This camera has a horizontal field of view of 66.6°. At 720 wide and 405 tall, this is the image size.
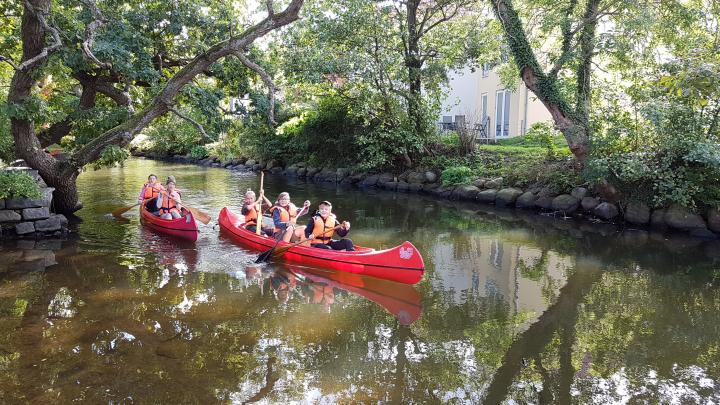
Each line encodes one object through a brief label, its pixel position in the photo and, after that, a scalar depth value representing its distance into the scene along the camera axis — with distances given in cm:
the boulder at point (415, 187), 1848
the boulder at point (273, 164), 2648
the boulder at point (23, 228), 1111
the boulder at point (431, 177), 1822
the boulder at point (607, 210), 1296
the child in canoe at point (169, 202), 1221
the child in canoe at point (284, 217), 988
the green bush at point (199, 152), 3121
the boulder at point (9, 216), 1097
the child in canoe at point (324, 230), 906
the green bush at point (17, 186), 1072
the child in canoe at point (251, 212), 1087
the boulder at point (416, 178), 1850
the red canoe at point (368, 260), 782
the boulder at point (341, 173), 2157
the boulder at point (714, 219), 1148
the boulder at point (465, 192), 1641
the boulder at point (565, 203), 1377
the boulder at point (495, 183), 1599
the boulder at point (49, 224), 1137
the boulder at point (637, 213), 1243
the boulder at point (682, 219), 1170
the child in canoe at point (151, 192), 1284
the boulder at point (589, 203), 1335
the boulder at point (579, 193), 1370
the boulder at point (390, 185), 1937
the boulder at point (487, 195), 1578
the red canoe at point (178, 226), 1097
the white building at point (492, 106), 2228
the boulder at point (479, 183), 1647
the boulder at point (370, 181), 2020
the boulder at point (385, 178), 1969
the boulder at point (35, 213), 1121
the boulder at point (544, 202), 1428
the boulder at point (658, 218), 1220
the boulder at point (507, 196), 1520
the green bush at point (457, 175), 1704
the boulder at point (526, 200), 1471
